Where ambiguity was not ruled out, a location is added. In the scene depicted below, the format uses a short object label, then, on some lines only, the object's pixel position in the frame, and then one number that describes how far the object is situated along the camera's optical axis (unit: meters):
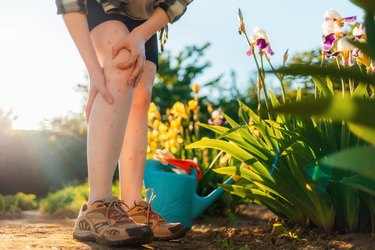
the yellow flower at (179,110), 4.73
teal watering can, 3.07
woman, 2.02
